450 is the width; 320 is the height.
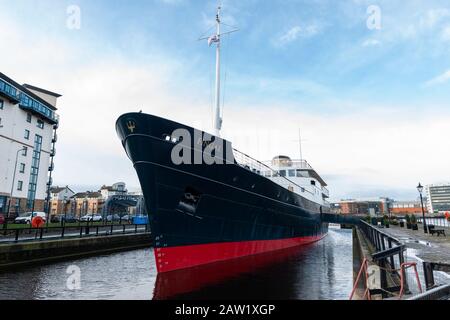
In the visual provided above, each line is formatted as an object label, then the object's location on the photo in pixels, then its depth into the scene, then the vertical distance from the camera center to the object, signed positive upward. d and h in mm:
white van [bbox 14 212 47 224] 35438 -343
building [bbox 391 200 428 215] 161875 +5212
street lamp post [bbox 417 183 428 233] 29231 +2853
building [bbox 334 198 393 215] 165500 +6785
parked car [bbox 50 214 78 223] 39334 -516
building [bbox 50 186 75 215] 105812 +6447
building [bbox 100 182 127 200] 120881 +11646
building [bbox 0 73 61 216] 44688 +12177
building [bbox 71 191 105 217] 111938 +6635
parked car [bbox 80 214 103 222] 51144 -124
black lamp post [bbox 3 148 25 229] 42350 +3623
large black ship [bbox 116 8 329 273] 11898 +1089
